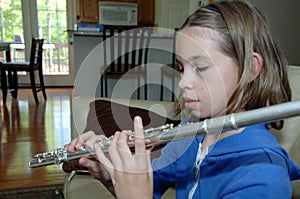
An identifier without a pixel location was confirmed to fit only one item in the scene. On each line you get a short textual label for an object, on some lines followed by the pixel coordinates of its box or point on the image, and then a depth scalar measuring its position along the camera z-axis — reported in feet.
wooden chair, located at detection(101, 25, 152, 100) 8.70
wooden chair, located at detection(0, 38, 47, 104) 13.34
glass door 16.49
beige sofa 3.59
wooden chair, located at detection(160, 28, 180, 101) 8.17
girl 2.11
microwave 17.10
